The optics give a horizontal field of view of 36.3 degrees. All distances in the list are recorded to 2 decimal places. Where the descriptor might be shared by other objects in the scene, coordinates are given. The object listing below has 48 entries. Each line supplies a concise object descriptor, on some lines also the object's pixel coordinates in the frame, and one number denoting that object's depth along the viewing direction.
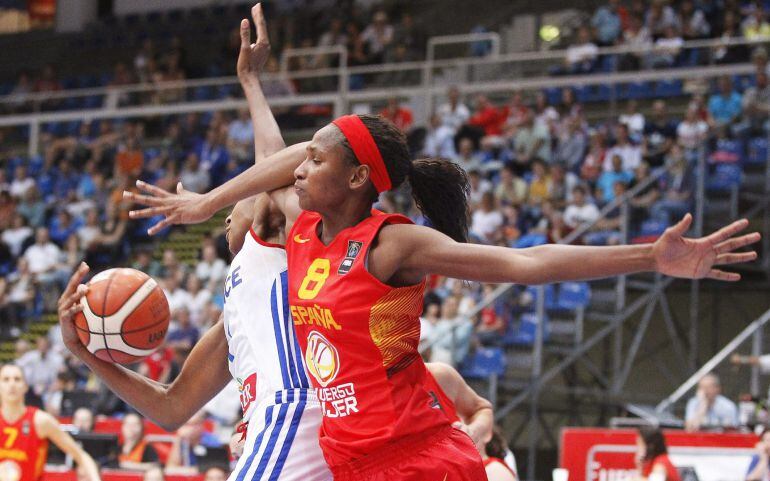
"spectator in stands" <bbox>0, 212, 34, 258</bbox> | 19.27
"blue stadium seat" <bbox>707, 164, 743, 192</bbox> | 14.17
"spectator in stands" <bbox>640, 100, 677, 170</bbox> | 14.80
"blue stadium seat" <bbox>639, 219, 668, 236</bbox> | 13.34
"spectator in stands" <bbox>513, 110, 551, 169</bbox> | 15.52
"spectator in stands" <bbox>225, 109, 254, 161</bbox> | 18.70
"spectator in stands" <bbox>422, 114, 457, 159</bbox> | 16.41
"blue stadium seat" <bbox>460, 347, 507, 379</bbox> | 12.67
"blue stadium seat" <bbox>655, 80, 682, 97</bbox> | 16.16
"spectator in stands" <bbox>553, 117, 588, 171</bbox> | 15.34
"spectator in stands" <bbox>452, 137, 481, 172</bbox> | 15.83
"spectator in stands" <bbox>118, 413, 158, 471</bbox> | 10.90
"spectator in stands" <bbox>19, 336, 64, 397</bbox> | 15.68
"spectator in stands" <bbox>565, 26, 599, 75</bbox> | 16.72
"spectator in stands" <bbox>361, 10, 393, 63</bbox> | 20.53
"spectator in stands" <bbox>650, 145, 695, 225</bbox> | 13.72
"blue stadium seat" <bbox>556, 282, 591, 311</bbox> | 13.38
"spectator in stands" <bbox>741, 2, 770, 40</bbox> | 16.72
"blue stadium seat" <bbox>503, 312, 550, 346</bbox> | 13.07
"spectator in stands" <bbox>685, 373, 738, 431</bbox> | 11.25
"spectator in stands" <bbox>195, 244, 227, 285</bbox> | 15.87
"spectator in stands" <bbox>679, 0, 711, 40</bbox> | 17.21
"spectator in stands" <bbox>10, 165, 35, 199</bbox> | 20.26
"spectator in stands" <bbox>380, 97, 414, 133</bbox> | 17.34
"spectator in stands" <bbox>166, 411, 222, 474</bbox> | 11.02
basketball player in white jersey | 4.06
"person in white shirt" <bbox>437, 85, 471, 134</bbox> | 16.92
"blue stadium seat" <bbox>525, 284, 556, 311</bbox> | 13.07
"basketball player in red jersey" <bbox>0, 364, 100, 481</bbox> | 8.62
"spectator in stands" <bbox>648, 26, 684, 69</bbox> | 16.06
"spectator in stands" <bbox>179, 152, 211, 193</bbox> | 18.59
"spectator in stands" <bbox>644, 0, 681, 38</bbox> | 17.55
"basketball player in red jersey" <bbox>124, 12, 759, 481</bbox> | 3.63
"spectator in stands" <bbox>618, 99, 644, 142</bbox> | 15.31
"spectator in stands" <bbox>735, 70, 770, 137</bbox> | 14.34
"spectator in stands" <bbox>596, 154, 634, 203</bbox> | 14.32
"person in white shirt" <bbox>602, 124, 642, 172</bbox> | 14.73
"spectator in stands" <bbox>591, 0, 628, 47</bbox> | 18.30
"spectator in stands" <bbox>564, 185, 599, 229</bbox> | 13.86
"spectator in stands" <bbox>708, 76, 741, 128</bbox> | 14.96
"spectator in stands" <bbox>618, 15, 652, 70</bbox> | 16.52
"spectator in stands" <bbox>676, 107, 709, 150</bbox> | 14.80
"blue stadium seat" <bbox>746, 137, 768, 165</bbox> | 14.40
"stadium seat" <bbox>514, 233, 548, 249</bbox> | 13.41
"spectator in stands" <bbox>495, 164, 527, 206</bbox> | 14.87
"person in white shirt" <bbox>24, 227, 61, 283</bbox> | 18.06
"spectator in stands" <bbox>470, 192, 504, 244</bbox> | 14.07
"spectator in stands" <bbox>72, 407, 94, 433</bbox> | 11.98
